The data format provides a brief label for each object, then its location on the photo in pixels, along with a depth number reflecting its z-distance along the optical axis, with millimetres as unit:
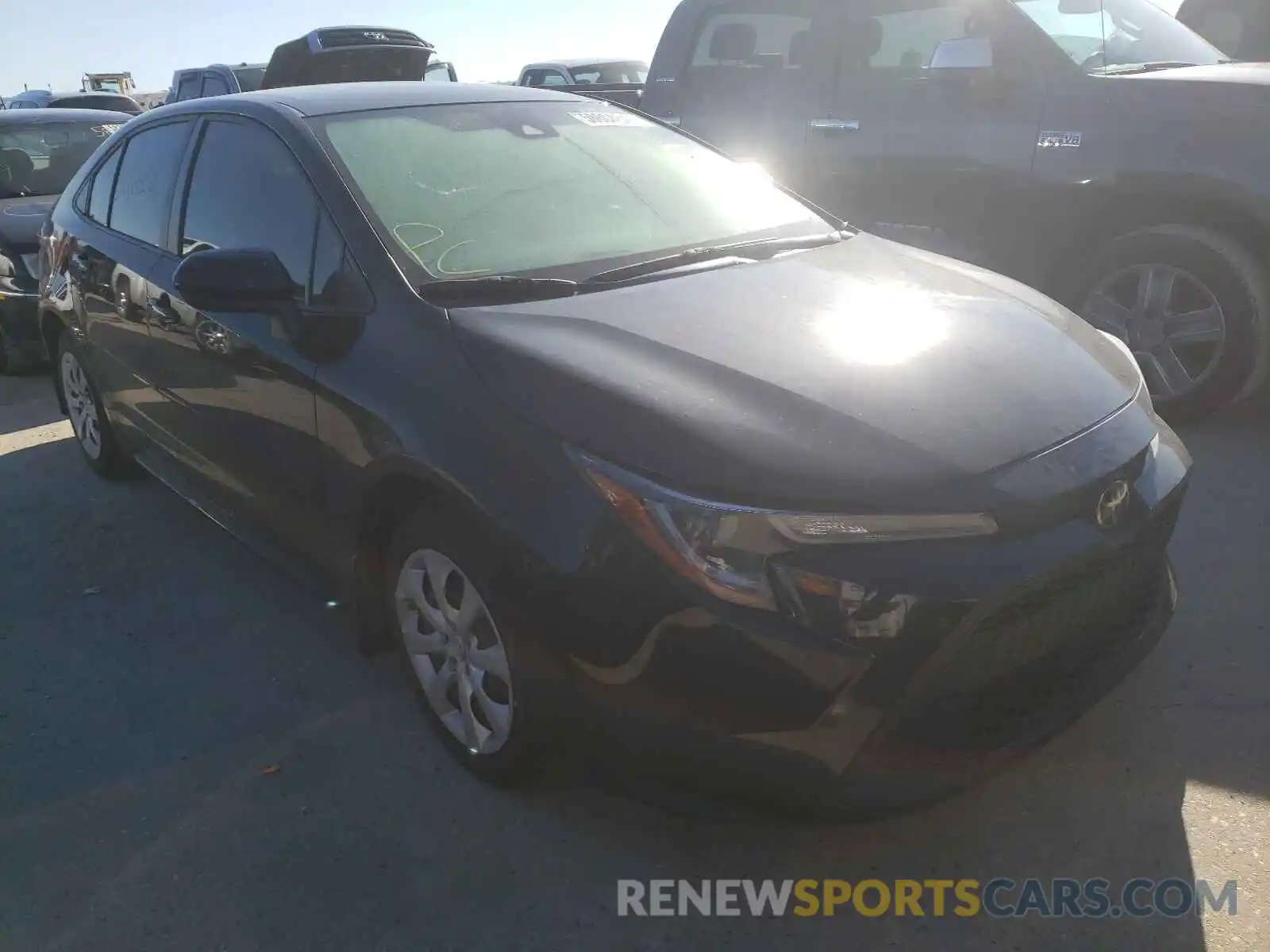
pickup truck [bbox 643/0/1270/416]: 4266
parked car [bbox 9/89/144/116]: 13578
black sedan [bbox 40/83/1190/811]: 1886
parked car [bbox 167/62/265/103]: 13602
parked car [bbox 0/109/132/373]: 6355
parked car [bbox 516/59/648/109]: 13758
